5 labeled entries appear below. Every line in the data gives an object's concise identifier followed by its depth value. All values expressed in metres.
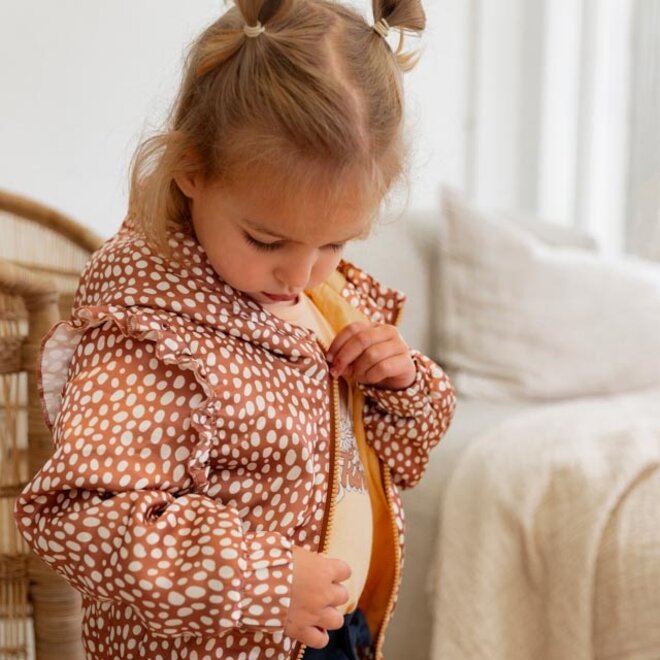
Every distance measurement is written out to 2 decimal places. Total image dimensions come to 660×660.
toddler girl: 0.87
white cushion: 1.69
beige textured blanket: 1.25
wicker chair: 1.09
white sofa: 1.27
